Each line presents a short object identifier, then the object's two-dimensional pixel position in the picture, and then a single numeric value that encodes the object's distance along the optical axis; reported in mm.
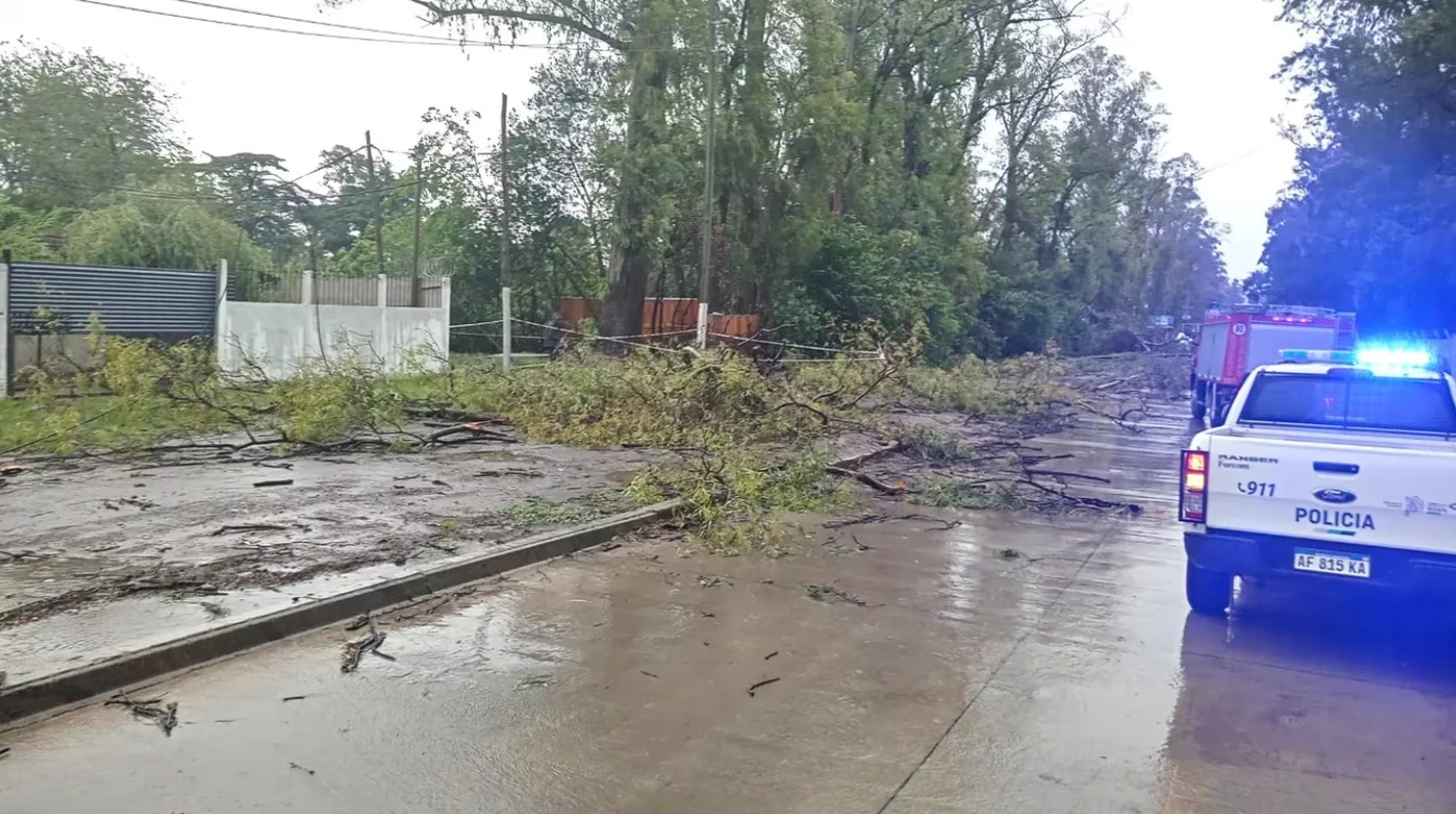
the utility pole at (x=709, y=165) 23672
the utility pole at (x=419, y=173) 30109
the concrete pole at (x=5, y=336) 16047
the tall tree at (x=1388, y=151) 23391
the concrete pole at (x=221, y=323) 19484
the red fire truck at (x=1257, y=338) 22828
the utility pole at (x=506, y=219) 26875
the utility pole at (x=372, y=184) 34406
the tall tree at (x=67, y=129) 34438
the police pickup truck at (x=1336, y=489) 6133
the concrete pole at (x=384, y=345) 22766
